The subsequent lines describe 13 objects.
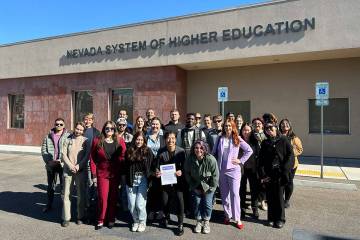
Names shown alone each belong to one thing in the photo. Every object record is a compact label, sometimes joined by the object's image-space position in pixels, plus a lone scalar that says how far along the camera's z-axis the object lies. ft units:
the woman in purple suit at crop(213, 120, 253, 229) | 18.07
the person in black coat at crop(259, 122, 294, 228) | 17.76
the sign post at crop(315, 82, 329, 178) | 30.89
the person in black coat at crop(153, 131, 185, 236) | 17.53
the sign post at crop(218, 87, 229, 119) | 36.01
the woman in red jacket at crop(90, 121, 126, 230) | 17.78
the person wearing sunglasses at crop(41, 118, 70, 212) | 20.67
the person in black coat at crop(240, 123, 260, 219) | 19.65
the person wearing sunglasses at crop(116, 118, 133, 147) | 19.85
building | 40.34
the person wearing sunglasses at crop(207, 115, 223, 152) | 20.97
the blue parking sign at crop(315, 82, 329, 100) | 30.90
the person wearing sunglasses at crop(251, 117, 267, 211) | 20.09
